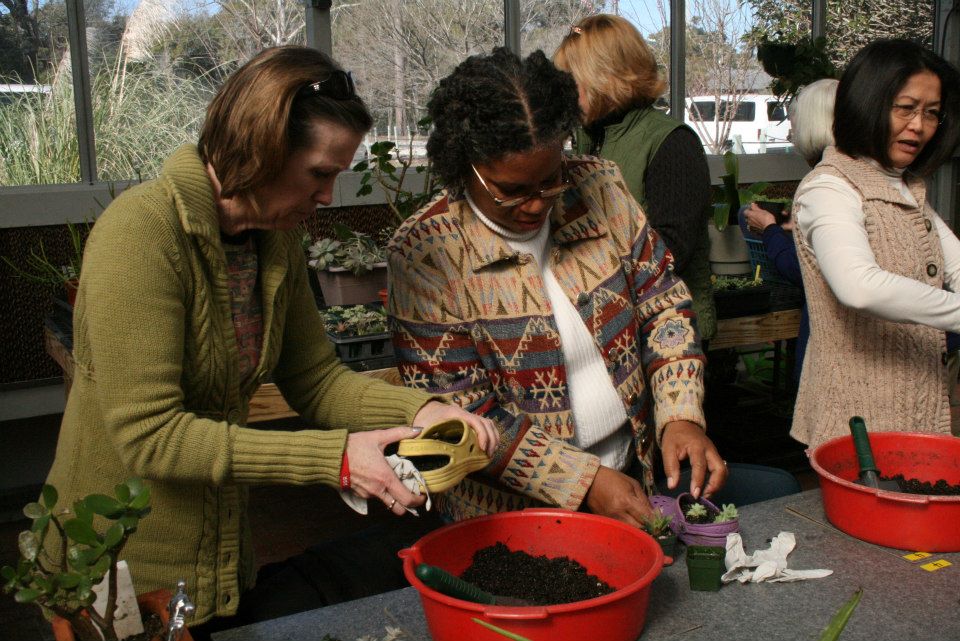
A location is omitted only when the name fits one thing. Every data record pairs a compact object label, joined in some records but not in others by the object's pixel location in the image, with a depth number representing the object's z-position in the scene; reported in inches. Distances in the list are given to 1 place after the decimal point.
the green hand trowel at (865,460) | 62.3
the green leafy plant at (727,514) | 60.5
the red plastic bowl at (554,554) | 45.4
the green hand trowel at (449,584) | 47.1
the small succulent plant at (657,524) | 58.3
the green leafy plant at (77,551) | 37.9
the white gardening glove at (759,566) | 55.6
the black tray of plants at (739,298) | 127.7
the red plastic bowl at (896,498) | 57.7
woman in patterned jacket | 62.3
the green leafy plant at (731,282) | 131.4
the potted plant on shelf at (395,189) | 123.7
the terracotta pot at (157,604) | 46.3
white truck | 215.2
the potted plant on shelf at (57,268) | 122.6
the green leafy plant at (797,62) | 179.8
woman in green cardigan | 49.4
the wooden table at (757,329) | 129.4
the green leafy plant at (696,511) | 61.0
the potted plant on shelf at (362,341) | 105.5
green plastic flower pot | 54.4
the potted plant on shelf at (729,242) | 131.7
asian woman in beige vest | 82.4
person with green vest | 100.0
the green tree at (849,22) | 220.1
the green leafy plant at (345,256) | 121.0
